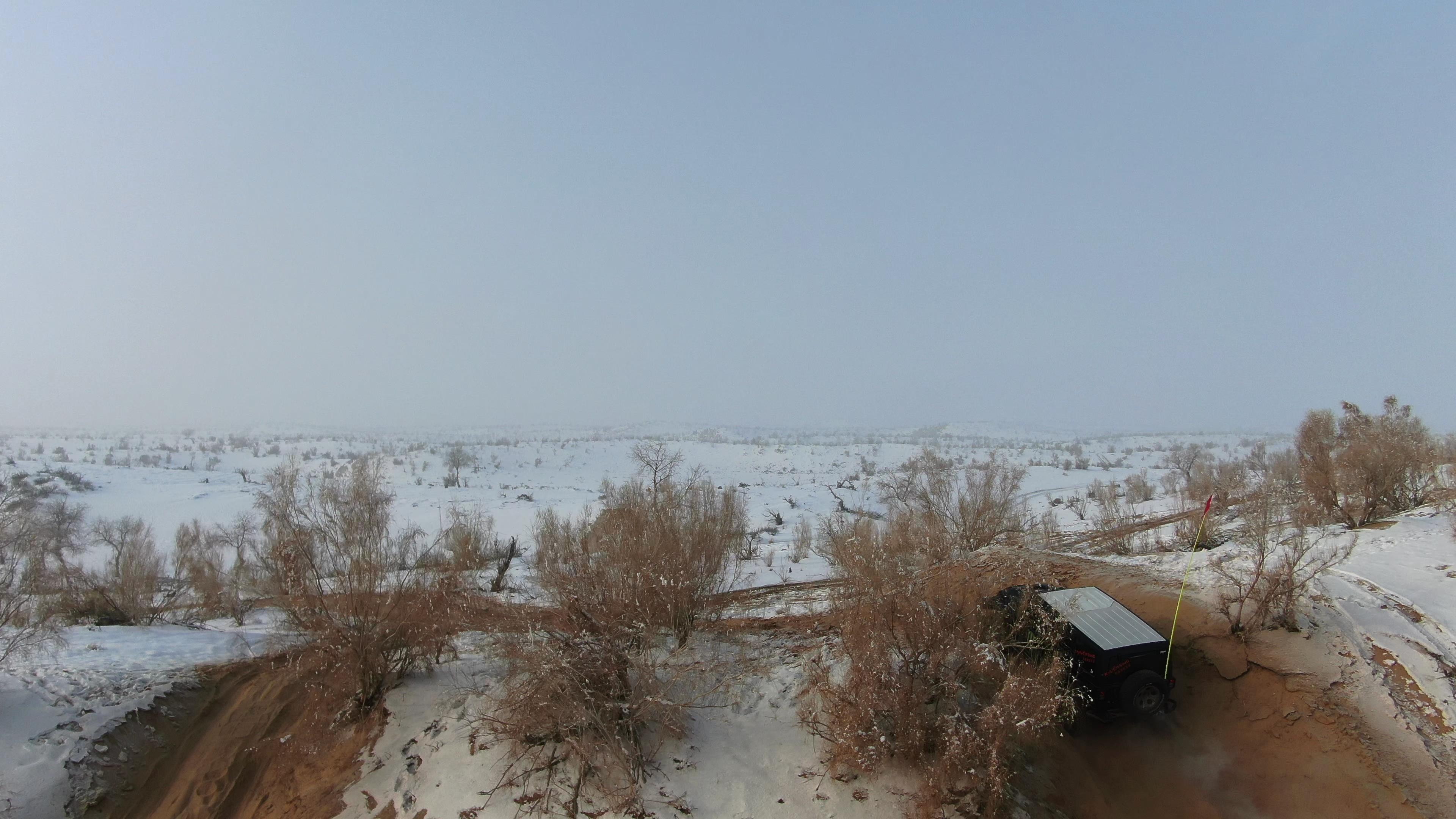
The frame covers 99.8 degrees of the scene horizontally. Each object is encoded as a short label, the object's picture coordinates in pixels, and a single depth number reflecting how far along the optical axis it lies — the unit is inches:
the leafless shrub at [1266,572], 301.6
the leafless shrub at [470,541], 390.6
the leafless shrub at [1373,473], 498.6
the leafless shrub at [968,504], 499.8
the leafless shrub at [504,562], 478.0
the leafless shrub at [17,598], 315.6
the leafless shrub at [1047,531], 555.2
